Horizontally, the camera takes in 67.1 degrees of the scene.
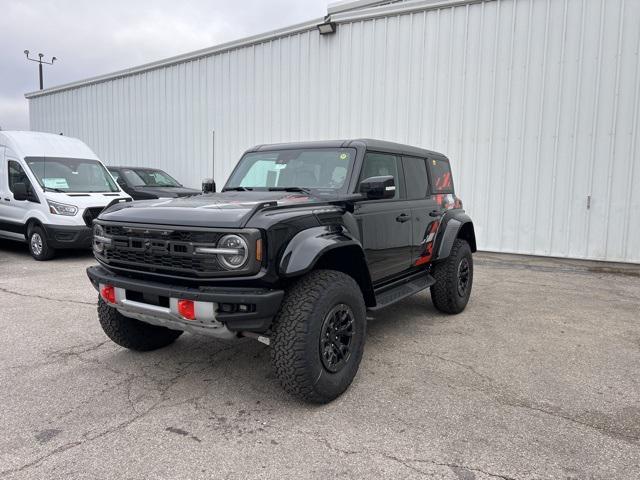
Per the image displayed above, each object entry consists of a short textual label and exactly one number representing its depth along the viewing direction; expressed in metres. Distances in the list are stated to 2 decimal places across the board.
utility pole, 32.50
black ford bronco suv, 2.82
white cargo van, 8.32
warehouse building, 8.59
